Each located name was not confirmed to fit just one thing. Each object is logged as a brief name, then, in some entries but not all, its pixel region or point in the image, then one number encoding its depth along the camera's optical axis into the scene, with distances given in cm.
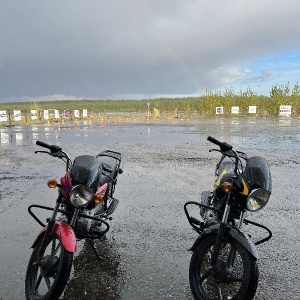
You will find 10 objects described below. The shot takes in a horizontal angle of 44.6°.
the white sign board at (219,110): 4953
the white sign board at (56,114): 4158
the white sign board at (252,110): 4981
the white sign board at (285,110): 4703
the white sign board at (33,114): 4056
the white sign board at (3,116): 3341
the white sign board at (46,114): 3910
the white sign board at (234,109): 5003
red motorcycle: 303
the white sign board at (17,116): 3564
